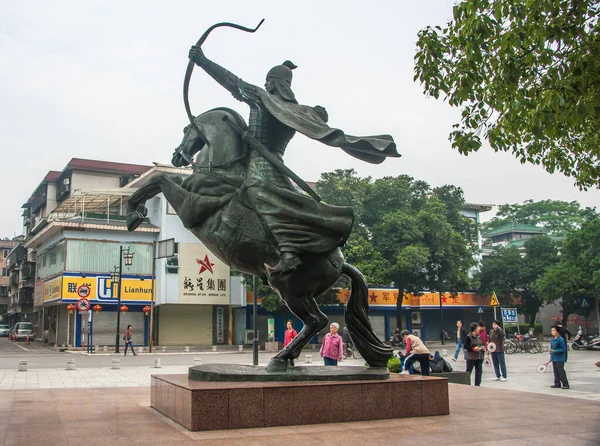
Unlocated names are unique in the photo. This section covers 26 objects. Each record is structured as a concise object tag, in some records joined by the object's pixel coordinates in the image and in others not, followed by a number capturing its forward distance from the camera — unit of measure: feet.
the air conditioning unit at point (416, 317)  150.00
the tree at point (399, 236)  118.21
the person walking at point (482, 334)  49.78
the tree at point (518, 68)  23.09
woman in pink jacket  39.91
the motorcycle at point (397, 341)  107.14
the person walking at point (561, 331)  43.88
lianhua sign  113.60
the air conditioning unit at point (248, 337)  125.40
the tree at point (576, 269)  125.39
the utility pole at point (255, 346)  58.40
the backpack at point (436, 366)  41.50
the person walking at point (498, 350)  49.67
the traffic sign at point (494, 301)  77.44
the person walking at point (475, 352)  44.91
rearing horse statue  24.67
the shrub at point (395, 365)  40.06
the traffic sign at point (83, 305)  88.99
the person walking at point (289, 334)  46.69
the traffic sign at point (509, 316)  79.92
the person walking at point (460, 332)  60.85
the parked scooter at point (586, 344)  103.26
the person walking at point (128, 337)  95.18
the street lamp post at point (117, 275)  100.10
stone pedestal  20.91
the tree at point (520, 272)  149.07
